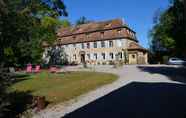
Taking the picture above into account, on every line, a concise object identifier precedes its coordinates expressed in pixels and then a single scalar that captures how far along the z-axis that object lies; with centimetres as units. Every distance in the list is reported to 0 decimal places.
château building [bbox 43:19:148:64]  2652
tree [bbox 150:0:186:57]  1320
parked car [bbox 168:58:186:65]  2287
